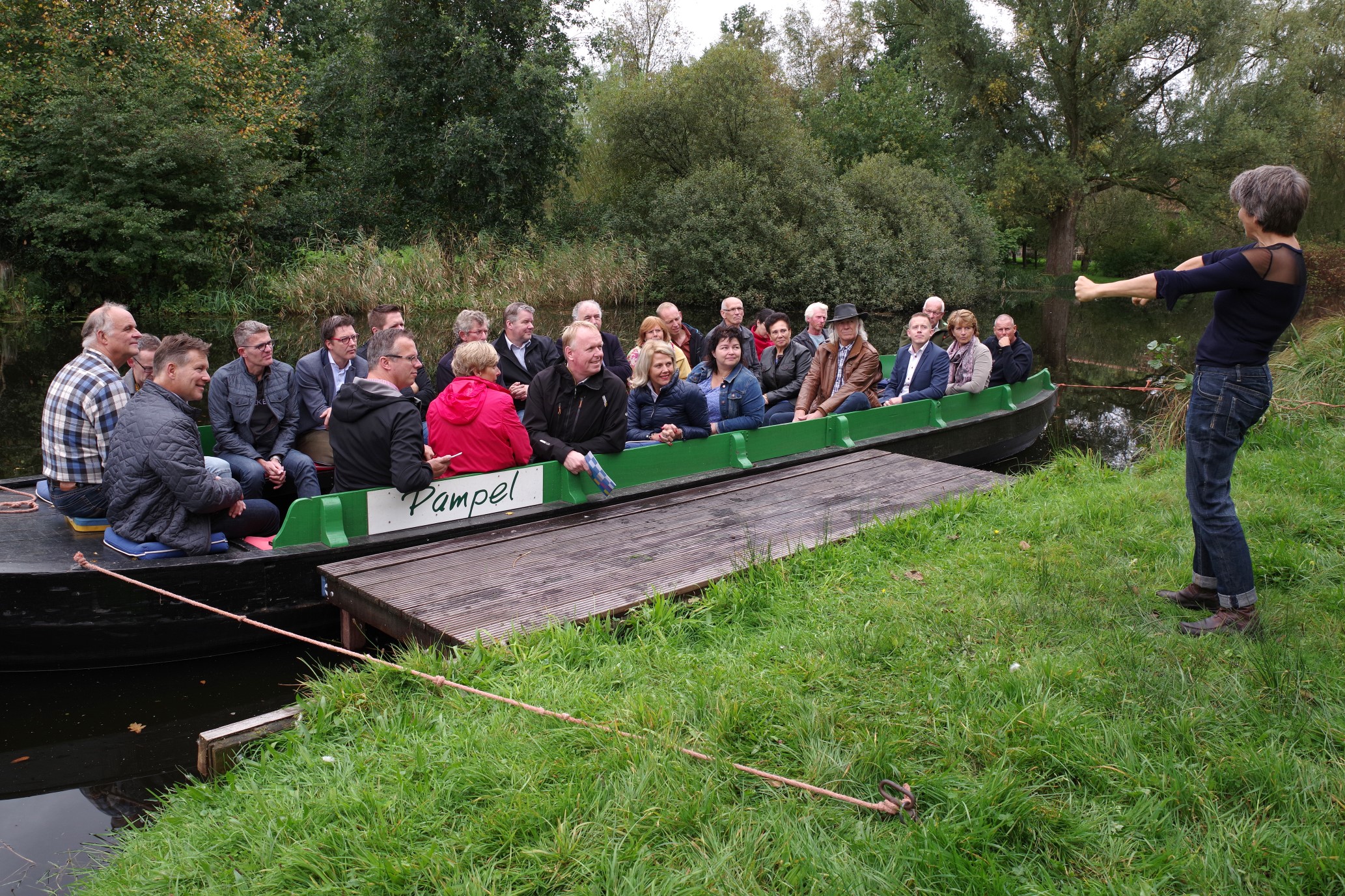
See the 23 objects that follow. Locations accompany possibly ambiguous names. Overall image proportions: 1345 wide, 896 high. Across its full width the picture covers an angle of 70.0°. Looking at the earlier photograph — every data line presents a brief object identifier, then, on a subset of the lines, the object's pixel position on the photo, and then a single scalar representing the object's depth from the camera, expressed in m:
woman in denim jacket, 7.25
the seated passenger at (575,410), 6.04
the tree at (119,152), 18.95
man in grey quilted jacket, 4.65
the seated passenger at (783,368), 8.88
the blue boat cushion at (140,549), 4.88
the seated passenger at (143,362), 5.44
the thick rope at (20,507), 5.52
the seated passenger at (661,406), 6.69
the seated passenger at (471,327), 6.76
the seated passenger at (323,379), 6.41
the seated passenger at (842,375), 8.37
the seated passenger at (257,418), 5.85
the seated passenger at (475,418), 5.63
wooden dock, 4.40
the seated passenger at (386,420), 5.11
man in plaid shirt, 4.95
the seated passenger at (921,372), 8.95
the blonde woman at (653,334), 7.62
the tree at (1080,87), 27.52
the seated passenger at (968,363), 9.27
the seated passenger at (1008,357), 9.81
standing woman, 3.35
